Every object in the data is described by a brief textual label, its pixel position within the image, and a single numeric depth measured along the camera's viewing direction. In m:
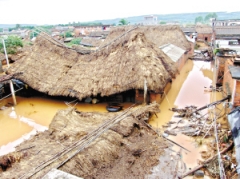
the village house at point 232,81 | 9.27
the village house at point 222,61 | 14.34
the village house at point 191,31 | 33.38
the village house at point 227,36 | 19.15
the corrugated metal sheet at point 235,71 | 8.94
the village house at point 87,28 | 55.52
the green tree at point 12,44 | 24.14
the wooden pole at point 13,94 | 13.13
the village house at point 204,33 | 33.84
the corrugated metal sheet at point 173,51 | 18.49
